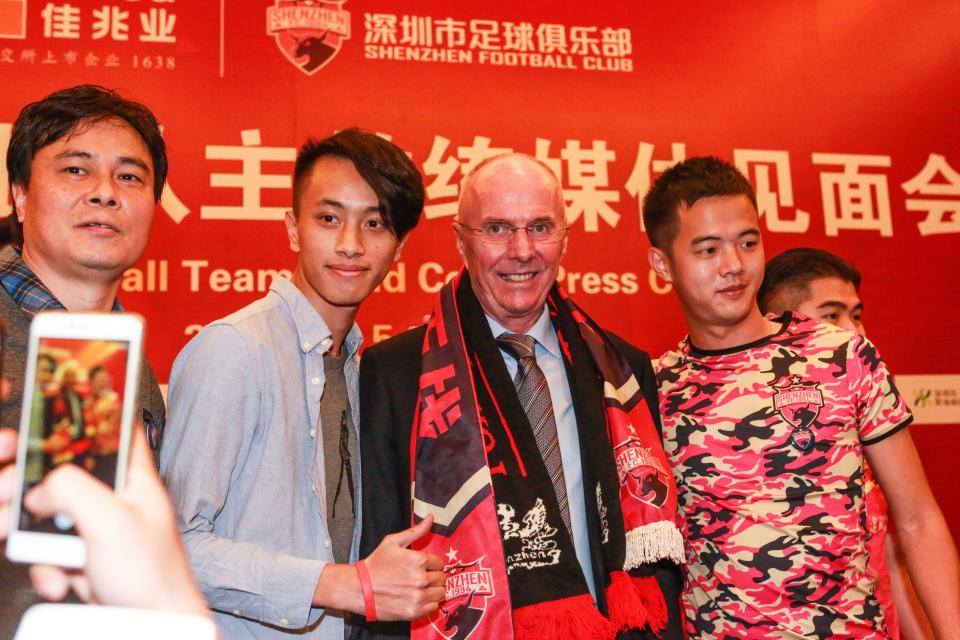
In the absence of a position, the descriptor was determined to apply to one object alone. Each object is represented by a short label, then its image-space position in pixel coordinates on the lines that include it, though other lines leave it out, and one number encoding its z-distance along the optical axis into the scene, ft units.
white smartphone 1.74
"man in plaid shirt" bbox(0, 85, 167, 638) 5.02
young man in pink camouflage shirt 5.91
